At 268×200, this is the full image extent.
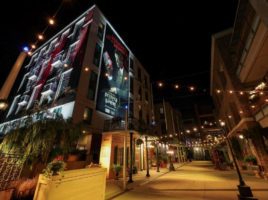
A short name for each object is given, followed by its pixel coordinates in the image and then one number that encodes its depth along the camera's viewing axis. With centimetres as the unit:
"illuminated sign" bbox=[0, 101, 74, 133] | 1242
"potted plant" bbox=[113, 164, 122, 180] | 1101
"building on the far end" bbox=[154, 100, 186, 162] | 2952
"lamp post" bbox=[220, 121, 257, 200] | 520
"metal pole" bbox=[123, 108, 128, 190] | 753
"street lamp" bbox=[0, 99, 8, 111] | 403
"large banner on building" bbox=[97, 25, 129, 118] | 1633
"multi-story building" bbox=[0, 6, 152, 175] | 1354
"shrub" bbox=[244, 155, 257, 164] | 1109
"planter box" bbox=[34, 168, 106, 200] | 346
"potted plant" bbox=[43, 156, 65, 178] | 359
